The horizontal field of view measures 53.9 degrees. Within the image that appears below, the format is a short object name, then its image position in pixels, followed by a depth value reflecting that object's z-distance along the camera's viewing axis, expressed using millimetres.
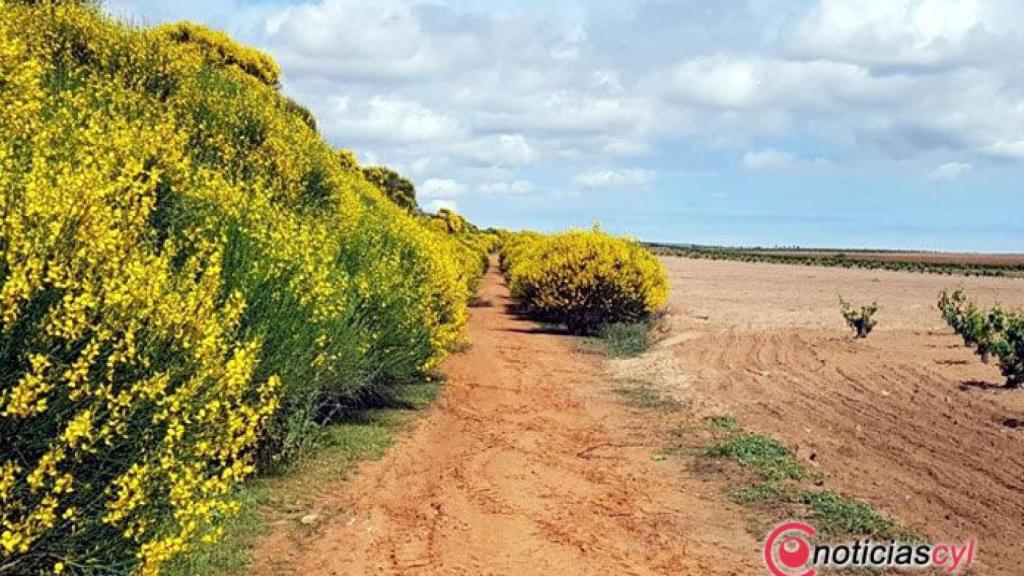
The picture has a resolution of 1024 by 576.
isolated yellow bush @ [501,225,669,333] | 26516
